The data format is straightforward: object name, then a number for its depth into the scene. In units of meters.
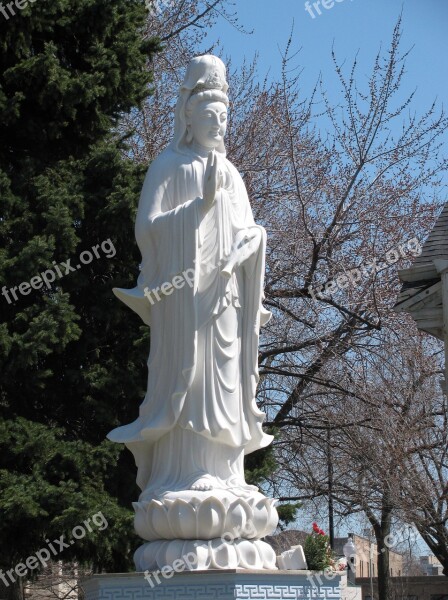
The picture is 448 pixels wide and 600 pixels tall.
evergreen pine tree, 11.62
